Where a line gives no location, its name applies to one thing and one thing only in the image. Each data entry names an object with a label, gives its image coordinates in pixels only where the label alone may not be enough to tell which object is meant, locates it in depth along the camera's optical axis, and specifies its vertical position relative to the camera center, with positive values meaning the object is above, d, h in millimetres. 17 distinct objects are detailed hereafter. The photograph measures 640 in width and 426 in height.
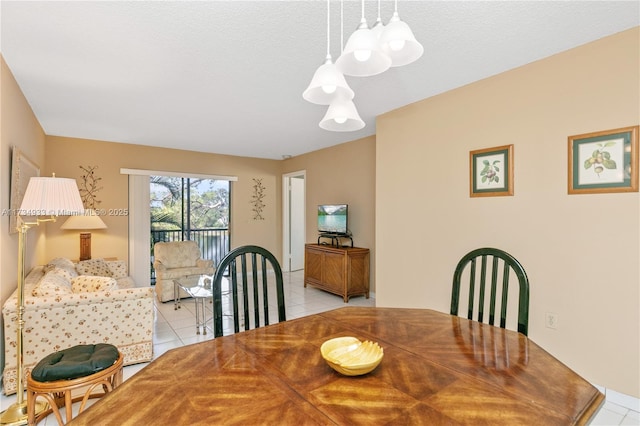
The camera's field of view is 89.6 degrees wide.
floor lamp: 2037 +18
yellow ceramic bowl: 1069 -511
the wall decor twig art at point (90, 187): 4863 +405
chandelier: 1145 +591
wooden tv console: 4684 -872
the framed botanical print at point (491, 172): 2656 +348
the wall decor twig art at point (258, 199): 6582 +290
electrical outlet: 2402 -814
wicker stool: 1695 -869
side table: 3514 -876
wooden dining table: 871 -552
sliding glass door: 6273 +25
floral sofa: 2303 -805
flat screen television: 5184 -90
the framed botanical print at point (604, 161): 2061 +341
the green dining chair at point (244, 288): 1605 -401
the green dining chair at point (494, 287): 1587 -392
